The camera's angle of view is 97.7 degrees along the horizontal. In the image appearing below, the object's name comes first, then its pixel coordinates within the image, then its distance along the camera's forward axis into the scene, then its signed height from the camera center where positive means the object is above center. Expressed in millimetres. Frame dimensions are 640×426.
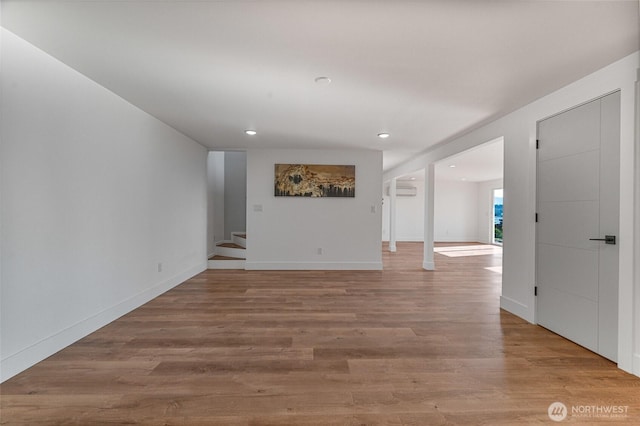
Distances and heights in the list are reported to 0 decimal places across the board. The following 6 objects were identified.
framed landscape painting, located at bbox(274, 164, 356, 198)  5730 +653
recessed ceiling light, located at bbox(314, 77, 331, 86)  2559 +1226
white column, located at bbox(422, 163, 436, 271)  6051 -158
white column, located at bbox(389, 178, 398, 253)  8703 -106
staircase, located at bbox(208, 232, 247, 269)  5801 -941
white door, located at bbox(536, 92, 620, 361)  2354 -93
